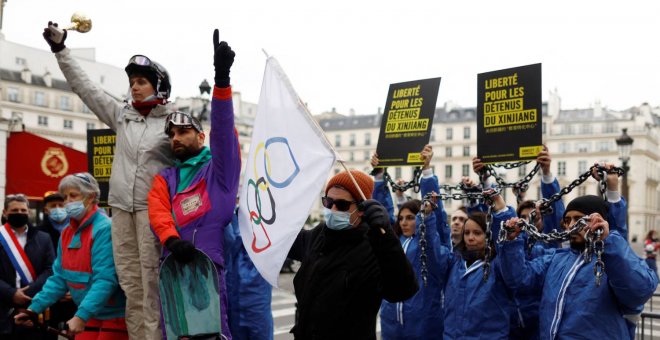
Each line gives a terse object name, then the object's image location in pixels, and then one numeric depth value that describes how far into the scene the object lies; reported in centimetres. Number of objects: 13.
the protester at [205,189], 368
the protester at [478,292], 480
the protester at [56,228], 613
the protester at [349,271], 332
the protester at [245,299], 612
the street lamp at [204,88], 1509
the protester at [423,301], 538
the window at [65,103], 8806
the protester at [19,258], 634
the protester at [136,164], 390
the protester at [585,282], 400
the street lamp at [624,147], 1718
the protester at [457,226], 588
